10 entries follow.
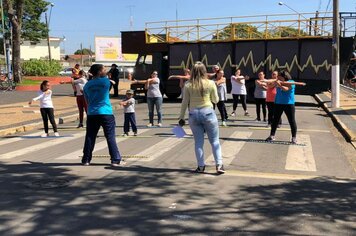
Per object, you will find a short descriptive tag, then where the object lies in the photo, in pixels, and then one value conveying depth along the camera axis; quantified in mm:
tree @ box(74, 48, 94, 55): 172275
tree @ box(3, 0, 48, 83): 58781
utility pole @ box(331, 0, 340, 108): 18094
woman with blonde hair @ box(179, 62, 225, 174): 7074
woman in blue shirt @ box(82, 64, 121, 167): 7676
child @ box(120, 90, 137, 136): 11539
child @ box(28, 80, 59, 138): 11617
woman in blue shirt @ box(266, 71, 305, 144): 10039
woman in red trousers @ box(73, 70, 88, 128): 13273
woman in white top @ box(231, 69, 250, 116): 15227
